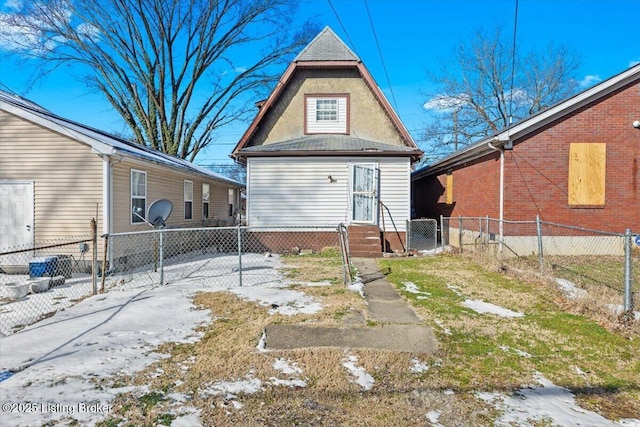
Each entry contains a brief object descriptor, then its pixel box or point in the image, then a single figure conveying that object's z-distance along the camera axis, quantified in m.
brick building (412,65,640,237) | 10.24
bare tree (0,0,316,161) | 21.91
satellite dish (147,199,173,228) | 8.61
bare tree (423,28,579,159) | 29.00
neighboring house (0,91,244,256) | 8.38
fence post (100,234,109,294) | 6.05
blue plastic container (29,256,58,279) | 7.54
